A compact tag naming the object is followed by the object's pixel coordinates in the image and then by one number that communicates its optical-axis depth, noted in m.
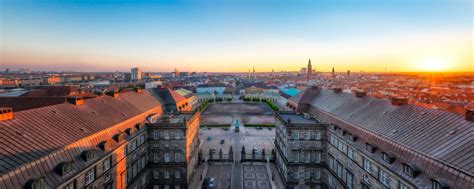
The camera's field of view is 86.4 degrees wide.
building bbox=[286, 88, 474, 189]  25.92
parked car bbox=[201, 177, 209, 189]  53.97
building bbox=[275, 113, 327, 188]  52.72
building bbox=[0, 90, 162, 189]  25.55
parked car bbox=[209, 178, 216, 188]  54.38
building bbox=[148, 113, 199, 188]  52.44
